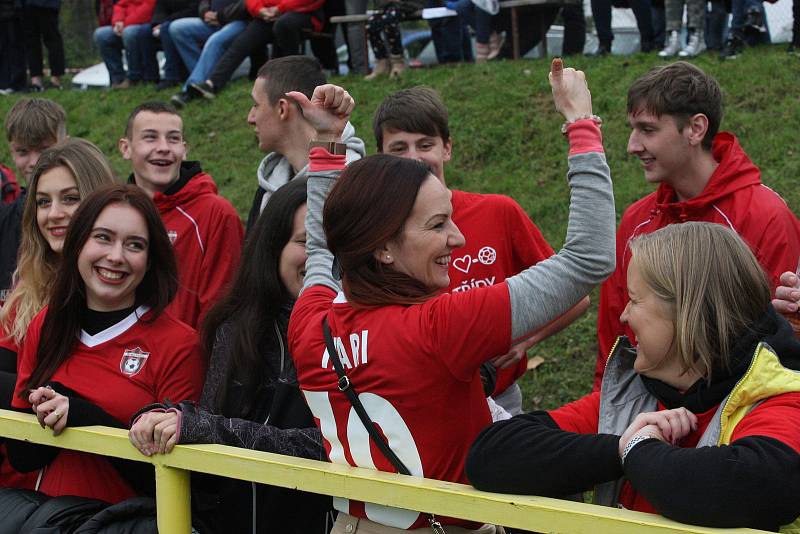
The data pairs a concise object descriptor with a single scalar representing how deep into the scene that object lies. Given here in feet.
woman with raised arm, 15.98
